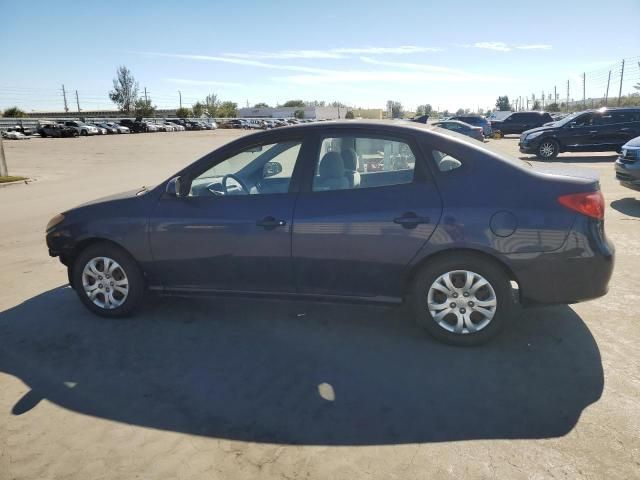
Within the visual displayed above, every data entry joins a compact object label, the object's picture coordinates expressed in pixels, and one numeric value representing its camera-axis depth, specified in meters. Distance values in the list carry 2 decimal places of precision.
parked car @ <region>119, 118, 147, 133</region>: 61.40
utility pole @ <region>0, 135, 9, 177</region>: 15.55
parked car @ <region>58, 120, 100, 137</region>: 52.75
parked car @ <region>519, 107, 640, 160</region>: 17.06
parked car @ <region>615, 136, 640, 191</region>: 8.54
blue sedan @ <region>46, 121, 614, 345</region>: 3.48
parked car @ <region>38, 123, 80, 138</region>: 51.53
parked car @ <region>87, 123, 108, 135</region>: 56.19
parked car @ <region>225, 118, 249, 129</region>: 75.88
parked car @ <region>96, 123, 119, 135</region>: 58.59
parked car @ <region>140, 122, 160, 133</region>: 61.84
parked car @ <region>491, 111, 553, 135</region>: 31.14
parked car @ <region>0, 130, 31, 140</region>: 47.34
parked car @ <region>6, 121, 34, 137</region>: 51.82
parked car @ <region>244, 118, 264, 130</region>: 70.42
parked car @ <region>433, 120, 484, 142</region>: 20.03
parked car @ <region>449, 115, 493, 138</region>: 29.60
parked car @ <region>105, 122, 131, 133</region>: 59.97
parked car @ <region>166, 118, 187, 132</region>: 70.12
